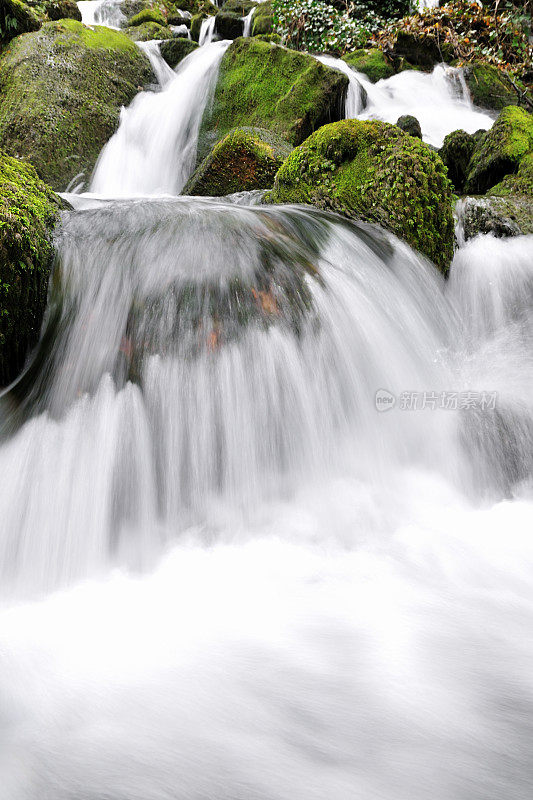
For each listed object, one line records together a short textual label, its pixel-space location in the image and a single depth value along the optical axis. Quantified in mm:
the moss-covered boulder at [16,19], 7848
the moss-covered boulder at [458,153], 6531
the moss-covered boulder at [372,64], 11719
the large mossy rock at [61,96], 7488
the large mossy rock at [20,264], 2590
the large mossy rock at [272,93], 7354
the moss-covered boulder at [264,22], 13648
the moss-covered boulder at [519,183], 5059
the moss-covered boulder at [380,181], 4102
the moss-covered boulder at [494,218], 4615
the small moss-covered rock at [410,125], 7746
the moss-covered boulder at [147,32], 13108
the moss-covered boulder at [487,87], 10898
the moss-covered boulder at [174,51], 10245
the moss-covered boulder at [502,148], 5461
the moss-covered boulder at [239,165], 5812
